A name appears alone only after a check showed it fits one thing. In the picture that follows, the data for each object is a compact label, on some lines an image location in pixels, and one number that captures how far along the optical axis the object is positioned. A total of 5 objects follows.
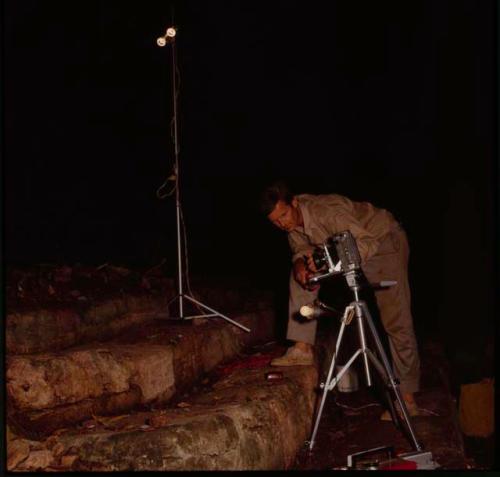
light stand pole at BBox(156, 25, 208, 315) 4.88
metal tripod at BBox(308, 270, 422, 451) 3.43
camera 3.43
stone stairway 2.96
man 4.06
